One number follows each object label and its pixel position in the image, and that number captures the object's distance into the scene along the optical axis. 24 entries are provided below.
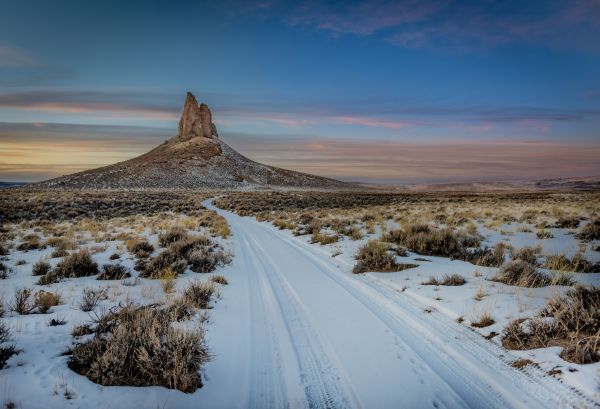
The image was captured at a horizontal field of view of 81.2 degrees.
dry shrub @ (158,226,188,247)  13.09
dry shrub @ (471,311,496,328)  5.14
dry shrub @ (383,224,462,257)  10.68
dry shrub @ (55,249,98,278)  8.39
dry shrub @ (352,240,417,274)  8.95
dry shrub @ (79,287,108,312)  5.95
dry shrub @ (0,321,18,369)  3.90
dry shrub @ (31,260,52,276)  8.59
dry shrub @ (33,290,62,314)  5.84
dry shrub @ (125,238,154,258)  10.98
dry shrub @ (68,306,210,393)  3.65
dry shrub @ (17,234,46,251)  12.16
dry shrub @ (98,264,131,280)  8.34
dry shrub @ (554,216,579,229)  16.59
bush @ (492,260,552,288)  6.70
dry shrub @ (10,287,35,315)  5.63
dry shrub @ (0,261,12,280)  8.22
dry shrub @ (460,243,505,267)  8.90
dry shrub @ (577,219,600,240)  13.26
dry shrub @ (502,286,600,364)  3.88
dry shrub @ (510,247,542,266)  9.21
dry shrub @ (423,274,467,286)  7.19
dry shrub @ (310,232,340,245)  13.80
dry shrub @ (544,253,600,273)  8.07
